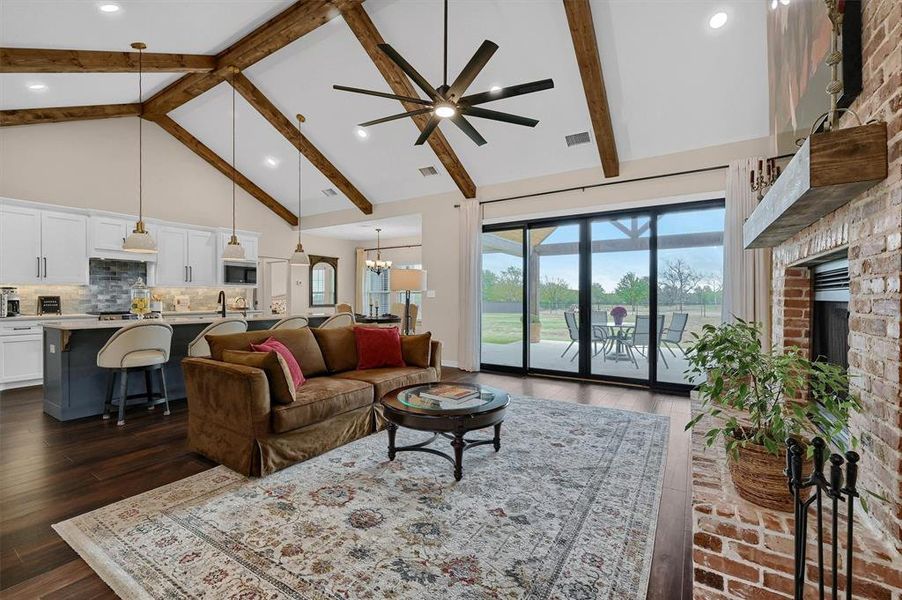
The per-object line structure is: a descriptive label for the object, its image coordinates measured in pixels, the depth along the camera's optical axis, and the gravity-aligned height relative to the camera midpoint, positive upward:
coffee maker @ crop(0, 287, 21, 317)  5.12 -0.08
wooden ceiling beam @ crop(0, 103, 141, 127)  5.23 +2.52
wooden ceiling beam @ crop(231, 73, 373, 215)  5.81 +2.55
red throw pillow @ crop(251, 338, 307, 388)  3.21 -0.47
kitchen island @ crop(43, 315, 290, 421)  3.91 -0.71
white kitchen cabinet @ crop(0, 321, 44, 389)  4.97 -0.72
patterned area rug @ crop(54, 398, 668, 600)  1.71 -1.18
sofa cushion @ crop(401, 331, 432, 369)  4.22 -0.54
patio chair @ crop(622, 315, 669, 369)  5.46 -0.53
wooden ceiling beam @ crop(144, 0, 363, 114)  4.24 +2.94
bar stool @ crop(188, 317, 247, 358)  4.38 -0.37
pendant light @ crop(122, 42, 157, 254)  4.67 +0.63
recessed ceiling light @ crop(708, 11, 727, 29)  3.54 +2.43
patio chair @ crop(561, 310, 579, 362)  5.96 -0.41
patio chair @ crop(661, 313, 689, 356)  5.23 -0.43
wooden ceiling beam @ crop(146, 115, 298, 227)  6.98 +2.50
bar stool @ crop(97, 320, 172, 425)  3.81 -0.54
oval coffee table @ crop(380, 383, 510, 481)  2.58 -0.75
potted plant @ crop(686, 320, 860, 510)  1.51 -0.43
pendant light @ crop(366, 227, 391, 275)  9.22 +0.74
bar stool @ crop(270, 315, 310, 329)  5.20 -0.33
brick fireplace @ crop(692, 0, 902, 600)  1.29 -0.40
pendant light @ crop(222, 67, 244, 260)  5.58 +0.63
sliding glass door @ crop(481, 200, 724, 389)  5.18 +0.09
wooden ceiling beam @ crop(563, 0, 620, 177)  3.61 +2.23
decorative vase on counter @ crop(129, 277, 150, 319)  5.11 -0.13
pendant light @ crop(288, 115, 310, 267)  6.38 +0.62
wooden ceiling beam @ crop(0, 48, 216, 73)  3.99 +2.56
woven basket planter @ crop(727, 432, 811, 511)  1.59 -0.71
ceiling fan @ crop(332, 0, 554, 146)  2.88 +1.51
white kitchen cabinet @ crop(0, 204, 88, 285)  5.14 +0.67
